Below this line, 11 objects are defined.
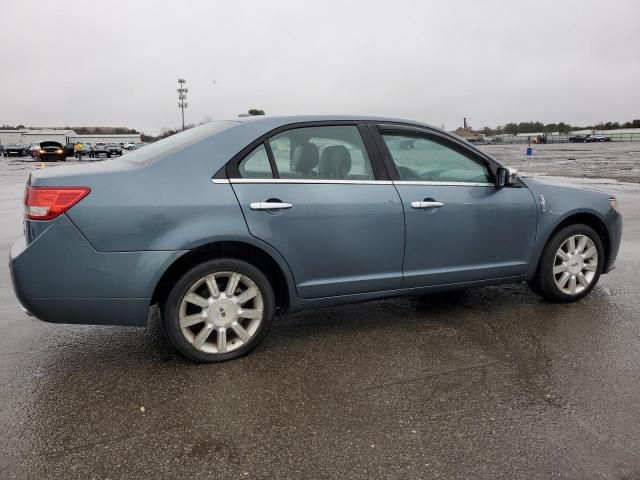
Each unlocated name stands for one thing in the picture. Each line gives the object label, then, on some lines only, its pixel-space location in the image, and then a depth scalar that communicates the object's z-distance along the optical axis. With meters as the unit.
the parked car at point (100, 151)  54.23
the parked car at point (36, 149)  41.83
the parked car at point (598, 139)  86.94
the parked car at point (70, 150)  51.59
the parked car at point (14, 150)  53.78
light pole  68.73
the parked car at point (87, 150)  54.78
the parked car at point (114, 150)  54.62
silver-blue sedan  3.21
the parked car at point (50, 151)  41.41
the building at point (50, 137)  78.69
